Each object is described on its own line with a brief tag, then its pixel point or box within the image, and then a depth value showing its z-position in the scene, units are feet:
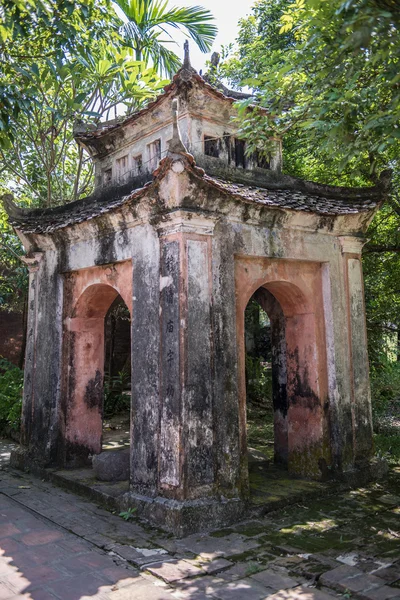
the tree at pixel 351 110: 13.20
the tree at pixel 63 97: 22.79
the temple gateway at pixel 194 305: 21.16
